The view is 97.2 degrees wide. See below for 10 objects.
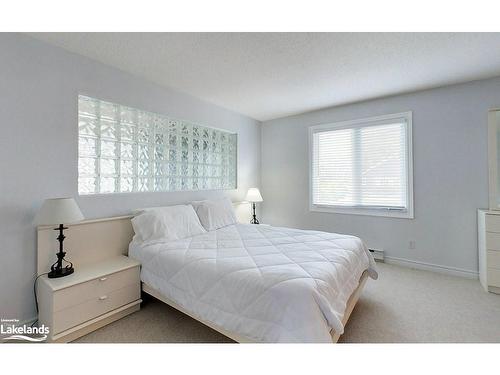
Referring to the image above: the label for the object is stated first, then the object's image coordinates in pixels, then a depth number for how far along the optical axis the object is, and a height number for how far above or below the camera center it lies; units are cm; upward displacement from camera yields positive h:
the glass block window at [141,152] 222 +46
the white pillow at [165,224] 224 -38
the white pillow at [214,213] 286 -33
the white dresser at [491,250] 238 -67
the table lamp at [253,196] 388 -12
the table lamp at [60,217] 168 -21
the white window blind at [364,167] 320 +36
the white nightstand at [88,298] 159 -87
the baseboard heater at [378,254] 332 -99
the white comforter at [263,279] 125 -62
